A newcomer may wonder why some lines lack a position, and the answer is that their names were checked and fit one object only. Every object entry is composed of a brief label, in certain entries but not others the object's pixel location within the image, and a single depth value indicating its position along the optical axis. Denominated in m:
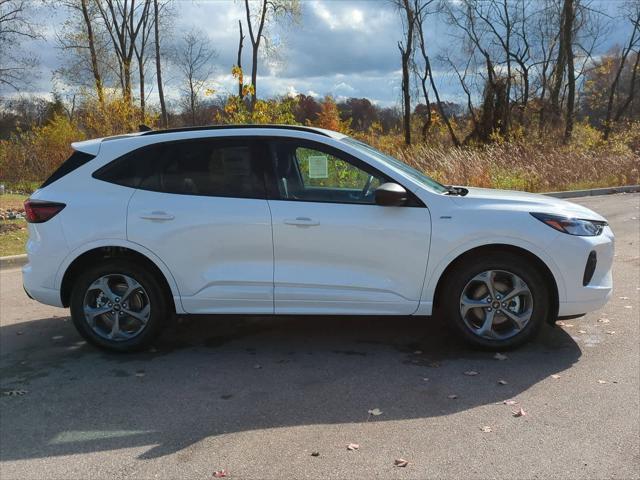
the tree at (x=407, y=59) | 32.34
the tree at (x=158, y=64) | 37.93
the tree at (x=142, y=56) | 38.30
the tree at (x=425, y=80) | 33.00
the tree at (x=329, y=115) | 40.09
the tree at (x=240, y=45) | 32.50
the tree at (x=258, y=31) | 31.56
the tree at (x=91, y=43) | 31.81
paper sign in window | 4.59
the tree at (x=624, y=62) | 32.56
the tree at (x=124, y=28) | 36.00
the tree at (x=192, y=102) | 45.80
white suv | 4.32
